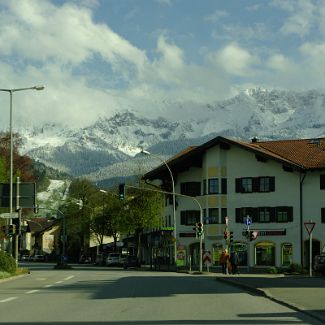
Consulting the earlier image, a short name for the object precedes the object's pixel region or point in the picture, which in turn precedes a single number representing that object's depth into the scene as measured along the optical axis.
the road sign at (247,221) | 47.24
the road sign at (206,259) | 50.99
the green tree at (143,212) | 77.69
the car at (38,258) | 124.44
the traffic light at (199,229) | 54.40
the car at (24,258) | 136.98
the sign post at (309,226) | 36.91
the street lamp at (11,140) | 43.75
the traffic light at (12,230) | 43.56
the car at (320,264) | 44.72
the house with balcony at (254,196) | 66.44
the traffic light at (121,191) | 50.78
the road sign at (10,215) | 42.19
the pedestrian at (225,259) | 47.28
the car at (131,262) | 73.62
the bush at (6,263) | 39.86
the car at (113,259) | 84.44
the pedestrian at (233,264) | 49.58
